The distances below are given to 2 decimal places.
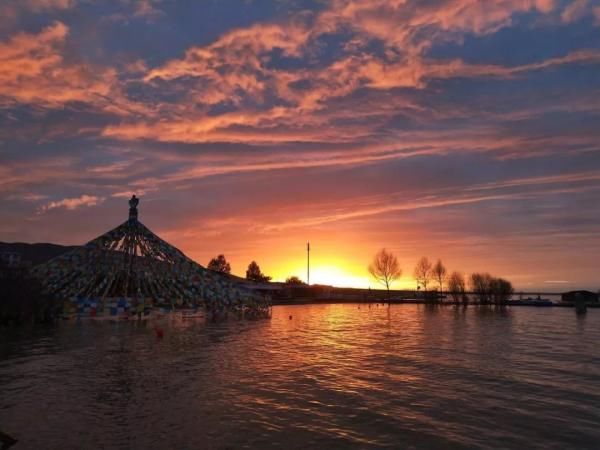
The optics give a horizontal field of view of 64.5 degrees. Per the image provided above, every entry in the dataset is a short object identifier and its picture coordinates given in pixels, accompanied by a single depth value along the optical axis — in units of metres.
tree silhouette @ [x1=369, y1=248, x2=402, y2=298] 121.19
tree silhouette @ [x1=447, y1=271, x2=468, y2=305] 111.48
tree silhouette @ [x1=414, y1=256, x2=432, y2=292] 123.47
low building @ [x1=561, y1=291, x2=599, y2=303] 82.06
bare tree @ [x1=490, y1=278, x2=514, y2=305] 105.38
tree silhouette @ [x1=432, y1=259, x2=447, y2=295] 122.75
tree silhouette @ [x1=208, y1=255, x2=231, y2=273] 139.02
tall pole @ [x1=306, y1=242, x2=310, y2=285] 136.77
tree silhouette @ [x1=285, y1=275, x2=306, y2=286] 152.86
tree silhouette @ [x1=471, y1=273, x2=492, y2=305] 108.60
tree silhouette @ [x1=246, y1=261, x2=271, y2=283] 146.88
